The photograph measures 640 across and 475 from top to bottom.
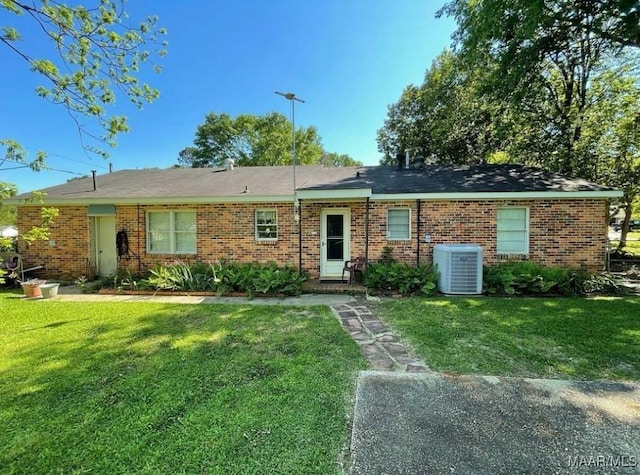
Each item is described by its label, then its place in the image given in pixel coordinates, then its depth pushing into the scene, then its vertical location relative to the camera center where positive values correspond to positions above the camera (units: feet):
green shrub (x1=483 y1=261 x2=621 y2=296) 24.07 -4.21
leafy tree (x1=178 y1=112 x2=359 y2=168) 96.32 +30.45
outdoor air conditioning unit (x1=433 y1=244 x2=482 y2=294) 24.23 -3.24
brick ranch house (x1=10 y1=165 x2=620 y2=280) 27.61 +1.01
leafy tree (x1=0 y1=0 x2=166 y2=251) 15.10 +9.86
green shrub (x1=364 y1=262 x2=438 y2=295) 24.77 -4.11
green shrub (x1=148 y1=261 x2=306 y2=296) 24.91 -4.15
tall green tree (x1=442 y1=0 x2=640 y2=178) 26.30 +19.17
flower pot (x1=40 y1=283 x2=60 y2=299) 24.79 -4.85
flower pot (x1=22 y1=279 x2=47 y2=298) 24.68 -4.73
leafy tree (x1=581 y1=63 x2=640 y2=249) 40.83 +13.19
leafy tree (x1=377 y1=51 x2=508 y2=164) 50.37 +22.09
